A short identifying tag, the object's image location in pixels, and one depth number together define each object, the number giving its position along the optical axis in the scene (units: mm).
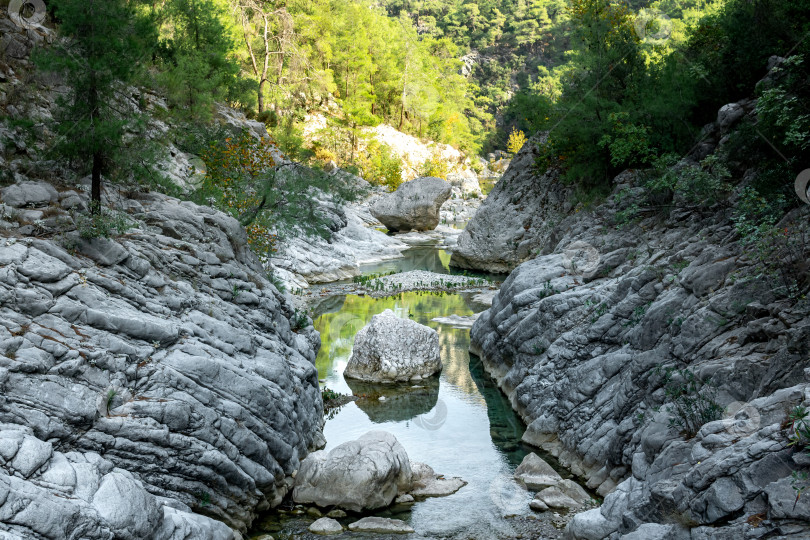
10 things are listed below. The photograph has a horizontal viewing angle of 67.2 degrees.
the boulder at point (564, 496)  9383
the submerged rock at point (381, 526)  8820
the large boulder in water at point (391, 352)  15172
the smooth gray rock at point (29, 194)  9172
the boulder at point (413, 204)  38062
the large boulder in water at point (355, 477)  9273
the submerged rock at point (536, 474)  10148
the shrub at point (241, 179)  15500
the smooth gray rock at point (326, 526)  8703
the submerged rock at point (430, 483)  9984
